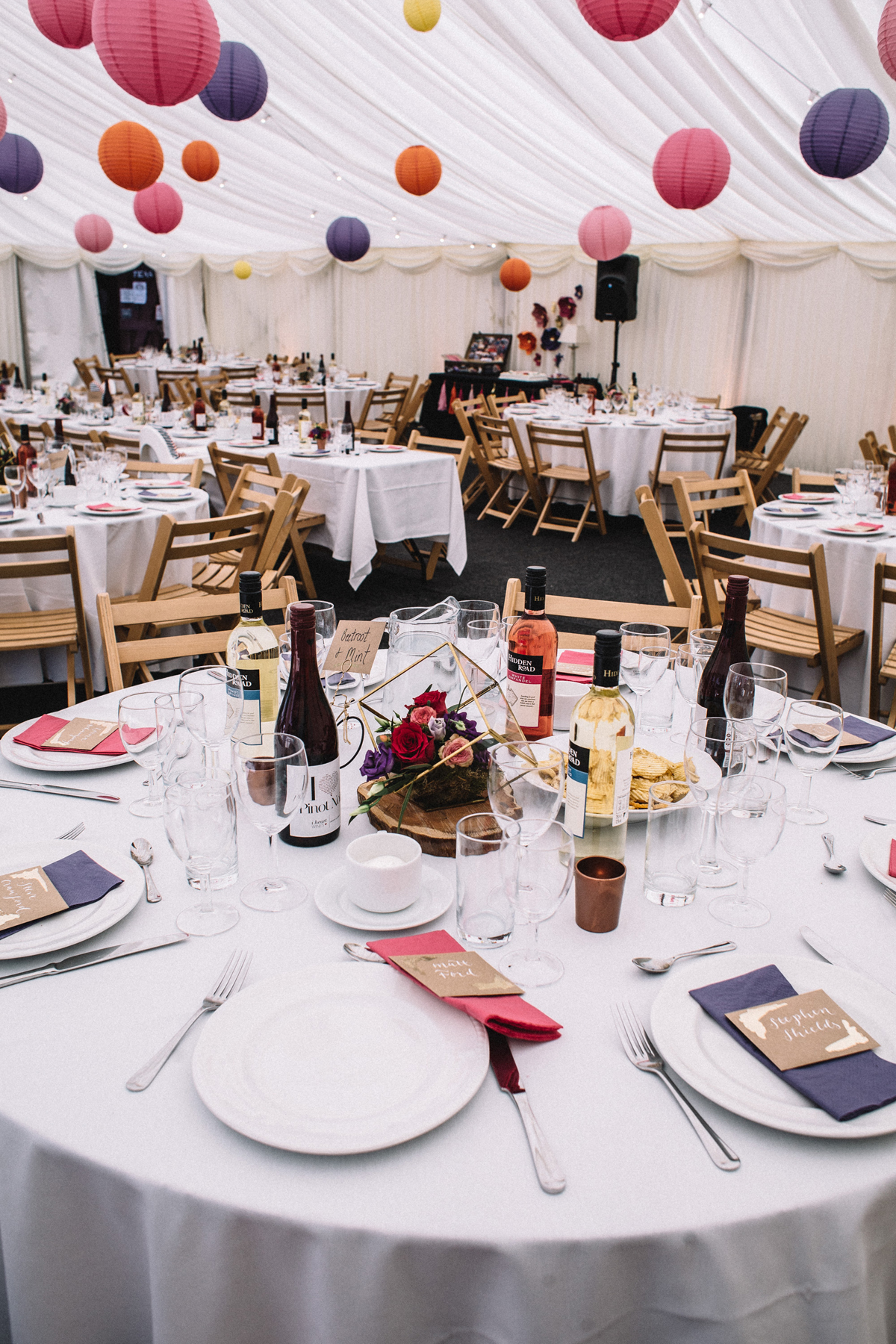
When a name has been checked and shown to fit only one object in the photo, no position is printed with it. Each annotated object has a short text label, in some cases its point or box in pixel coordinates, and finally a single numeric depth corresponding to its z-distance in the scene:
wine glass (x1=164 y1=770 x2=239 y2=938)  1.11
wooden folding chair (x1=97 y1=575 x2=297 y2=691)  2.04
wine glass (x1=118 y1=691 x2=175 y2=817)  1.37
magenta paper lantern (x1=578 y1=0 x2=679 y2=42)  3.58
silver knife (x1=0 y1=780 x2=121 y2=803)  1.45
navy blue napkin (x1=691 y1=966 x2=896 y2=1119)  0.83
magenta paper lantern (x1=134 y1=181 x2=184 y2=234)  9.21
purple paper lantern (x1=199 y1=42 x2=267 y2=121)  5.56
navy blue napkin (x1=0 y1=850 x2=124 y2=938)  1.15
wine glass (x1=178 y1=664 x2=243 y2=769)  1.47
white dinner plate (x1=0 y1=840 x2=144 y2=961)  1.06
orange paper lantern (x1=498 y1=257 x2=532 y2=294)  11.69
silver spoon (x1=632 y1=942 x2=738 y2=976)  1.04
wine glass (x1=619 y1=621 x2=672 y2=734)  1.72
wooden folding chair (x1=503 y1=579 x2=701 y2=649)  2.22
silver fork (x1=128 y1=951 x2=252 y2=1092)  0.86
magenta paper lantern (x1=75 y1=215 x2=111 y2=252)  11.48
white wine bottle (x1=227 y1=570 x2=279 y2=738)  1.49
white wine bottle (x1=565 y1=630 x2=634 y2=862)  1.22
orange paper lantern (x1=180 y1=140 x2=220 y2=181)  7.61
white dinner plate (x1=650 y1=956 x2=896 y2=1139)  0.82
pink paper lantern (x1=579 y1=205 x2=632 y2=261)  8.85
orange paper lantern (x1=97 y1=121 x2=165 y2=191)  5.97
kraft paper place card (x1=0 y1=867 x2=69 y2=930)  1.10
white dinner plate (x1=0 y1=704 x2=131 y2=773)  1.53
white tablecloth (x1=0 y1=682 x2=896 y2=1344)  0.73
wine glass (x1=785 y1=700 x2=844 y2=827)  1.41
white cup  1.12
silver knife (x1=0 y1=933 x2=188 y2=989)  1.02
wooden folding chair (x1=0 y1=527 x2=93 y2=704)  2.96
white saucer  1.11
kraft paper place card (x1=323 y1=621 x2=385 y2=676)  1.54
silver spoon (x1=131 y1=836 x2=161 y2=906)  1.21
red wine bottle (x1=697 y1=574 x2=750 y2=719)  1.61
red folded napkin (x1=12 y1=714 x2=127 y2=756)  1.58
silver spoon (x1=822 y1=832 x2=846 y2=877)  1.26
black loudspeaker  11.89
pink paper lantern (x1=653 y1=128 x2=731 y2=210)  6.02
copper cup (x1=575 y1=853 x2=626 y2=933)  1.09
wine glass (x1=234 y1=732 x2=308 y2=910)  1.12
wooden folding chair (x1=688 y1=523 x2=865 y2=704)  3.04
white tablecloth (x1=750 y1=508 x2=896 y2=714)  3.48
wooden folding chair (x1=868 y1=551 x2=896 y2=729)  2.80
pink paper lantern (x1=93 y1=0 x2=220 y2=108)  3.60
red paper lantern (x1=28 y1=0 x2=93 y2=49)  4.52
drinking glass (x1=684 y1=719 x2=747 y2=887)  1.25
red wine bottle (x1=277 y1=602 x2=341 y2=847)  1.30
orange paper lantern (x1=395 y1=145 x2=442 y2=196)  7.49
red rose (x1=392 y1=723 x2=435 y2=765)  1.28
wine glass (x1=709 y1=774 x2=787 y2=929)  1.11
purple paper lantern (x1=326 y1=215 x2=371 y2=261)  10.45
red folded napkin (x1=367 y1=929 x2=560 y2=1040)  0.91
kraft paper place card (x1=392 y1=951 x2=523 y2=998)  0.94
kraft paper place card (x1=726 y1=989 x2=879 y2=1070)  0.89
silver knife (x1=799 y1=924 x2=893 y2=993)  1.06
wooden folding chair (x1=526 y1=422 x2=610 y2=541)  7.31
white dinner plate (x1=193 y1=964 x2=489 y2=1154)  0.80
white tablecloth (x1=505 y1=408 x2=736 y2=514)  7.76
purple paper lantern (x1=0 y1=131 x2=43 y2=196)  8.33
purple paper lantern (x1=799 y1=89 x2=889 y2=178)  4.98
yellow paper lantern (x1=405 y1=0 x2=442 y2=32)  5.07
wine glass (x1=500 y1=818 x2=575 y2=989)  1.03
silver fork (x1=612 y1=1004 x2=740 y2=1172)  0.79
